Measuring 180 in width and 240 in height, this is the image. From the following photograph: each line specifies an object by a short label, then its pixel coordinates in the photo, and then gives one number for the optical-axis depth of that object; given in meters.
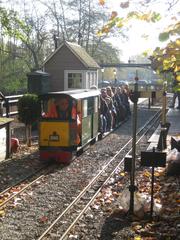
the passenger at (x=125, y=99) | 19.21
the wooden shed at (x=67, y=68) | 24.96
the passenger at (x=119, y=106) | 17.83
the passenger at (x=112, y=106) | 15.28
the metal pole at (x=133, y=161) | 5.89
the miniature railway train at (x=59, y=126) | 9.44
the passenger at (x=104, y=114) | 13.69
